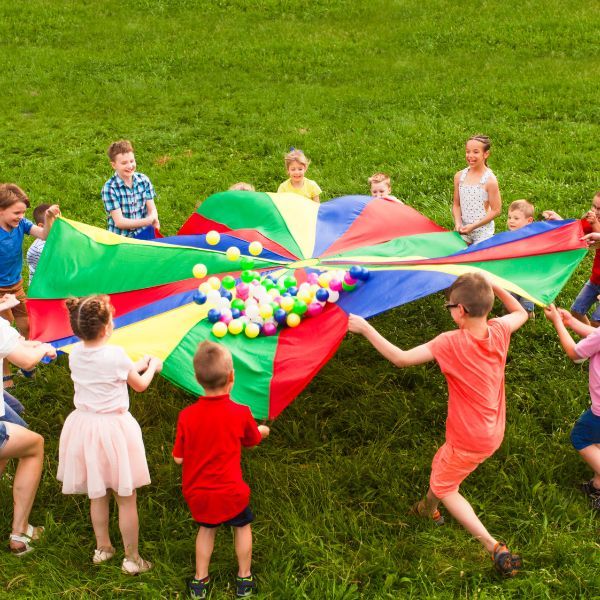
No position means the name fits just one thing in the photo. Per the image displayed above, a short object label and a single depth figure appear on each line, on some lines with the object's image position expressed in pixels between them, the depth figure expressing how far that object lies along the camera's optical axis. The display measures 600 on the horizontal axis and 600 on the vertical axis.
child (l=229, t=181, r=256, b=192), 6.06
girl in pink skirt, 3.34
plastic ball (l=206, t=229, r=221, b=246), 4.92
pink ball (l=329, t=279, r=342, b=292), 4.32
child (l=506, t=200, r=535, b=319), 5.29
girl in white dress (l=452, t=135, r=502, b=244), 5.52
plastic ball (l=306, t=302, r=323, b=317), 4.22
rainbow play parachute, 3.99
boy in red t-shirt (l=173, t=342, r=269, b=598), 3.19
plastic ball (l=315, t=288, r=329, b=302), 4.25
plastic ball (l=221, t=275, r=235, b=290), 4.58
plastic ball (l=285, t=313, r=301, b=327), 4.17
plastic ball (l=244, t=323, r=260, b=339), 4.11
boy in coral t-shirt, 3.46
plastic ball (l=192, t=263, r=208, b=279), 4.64
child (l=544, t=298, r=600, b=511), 3.73
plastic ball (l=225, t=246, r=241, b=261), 4.82
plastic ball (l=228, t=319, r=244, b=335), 4.12
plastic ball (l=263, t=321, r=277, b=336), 4.16
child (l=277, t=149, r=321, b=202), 6.23
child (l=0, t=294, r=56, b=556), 3.64
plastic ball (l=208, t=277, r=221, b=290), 4.52
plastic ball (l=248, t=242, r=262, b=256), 4.88
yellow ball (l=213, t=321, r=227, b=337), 4.11
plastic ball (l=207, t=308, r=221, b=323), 4.17
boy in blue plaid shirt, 5.62
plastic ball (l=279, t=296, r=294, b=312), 4.20
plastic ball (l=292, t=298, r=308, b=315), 4.22
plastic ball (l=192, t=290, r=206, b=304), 4.37
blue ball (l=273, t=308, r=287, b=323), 4.18
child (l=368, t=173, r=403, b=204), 6.07
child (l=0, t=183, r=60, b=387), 5.05
